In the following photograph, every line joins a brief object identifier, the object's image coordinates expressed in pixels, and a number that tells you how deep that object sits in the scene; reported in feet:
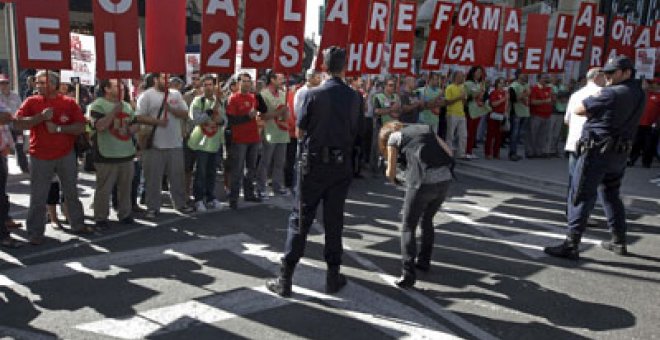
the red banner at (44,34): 19.48
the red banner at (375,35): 33.00
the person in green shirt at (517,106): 42.73
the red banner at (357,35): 32.76
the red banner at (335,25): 30.63
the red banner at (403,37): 34.14
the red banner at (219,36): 24.85
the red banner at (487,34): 38.09
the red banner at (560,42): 39.93
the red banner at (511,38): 39.19
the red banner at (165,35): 23.12
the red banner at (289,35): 27.07
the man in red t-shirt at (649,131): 40.04
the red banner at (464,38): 36.91
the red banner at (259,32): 26.20
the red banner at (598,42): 42.32
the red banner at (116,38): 21.54
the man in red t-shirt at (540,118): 42.65
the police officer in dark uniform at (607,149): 19.67
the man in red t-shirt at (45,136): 20.35
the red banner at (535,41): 39.22
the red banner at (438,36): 36.19
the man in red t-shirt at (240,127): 27.09
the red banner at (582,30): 40.22
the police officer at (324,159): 15.88
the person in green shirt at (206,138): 26.35
